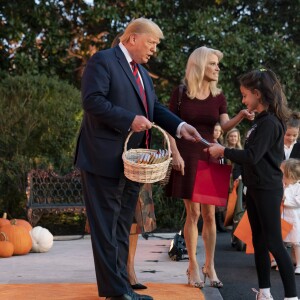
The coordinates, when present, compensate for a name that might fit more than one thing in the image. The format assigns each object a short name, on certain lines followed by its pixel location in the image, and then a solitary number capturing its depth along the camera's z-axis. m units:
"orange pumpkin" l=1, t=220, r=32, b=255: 8.73
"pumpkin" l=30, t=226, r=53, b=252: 9.02
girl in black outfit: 5.59
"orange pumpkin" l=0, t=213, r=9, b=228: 8.99
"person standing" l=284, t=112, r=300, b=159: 8.72
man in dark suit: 5.41
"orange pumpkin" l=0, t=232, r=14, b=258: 8.55
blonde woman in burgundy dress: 6.57
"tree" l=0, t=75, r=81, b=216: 11.27
